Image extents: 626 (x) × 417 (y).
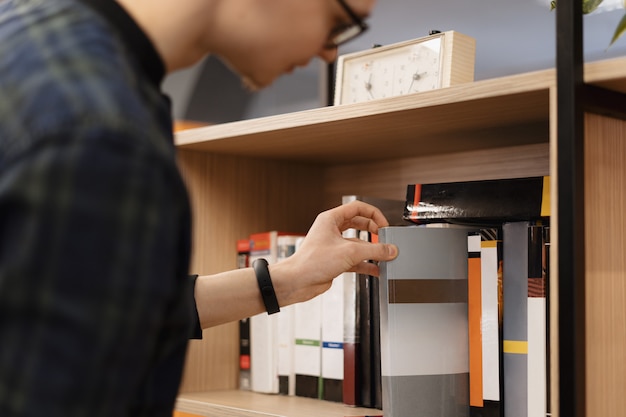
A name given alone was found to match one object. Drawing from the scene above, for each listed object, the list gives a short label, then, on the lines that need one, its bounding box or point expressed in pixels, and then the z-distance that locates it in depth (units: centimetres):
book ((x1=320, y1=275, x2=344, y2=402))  145
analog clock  134
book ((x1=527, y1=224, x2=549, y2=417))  111
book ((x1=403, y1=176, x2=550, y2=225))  115
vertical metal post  95
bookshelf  100
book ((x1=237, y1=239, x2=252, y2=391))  162
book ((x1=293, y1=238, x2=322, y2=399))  150
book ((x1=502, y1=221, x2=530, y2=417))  114
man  48
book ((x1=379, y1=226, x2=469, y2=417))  120
